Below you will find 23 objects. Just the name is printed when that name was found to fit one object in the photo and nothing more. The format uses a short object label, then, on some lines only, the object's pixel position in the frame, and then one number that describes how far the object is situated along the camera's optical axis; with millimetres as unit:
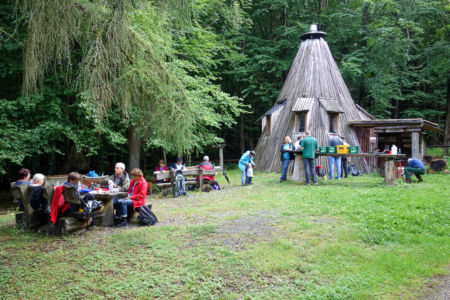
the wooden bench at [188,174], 10953
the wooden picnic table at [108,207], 6520
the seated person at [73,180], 5707
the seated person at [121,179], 7664
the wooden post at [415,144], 14020
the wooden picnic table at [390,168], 9977
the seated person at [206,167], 11589
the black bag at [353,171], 15070
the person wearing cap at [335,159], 12805
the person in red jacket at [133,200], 6566
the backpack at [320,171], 14031
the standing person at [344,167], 13508
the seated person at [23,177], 7391
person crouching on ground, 10680
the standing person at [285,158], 11500
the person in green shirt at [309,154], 10570
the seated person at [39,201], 6114
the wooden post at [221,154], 14900
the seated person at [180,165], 11706
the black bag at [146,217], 6586
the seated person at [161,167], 13039
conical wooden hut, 16531
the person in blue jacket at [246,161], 11773
